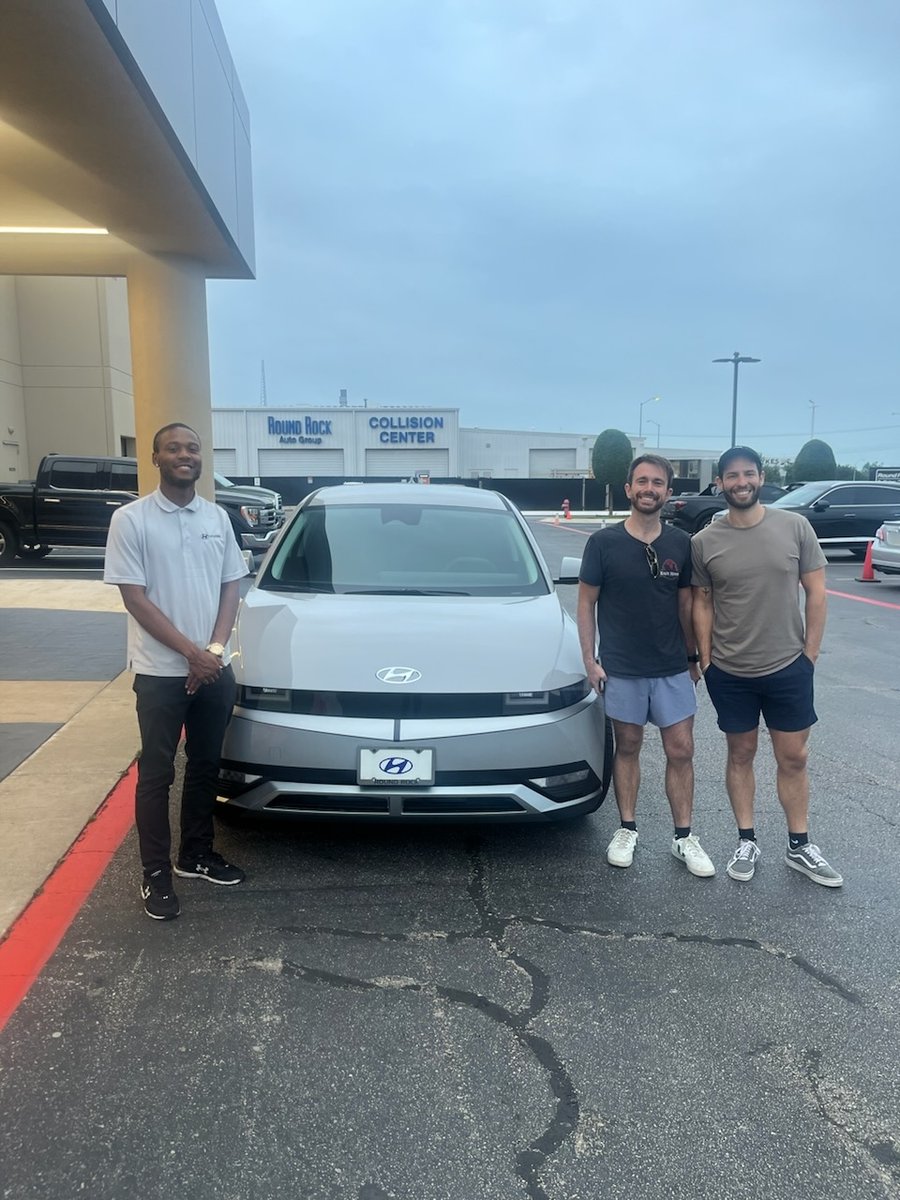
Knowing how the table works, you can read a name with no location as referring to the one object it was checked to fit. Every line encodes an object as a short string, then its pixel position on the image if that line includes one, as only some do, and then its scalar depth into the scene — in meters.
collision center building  62.75
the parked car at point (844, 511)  18.22
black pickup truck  15.56
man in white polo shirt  3.32
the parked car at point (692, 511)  20.69
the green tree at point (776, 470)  85.81
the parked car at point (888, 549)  13.49
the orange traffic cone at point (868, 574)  14.89
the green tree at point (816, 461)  44.41
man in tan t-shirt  3.65
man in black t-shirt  3.75
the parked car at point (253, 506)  17.66
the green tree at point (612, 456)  49.41
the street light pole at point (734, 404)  35.72
